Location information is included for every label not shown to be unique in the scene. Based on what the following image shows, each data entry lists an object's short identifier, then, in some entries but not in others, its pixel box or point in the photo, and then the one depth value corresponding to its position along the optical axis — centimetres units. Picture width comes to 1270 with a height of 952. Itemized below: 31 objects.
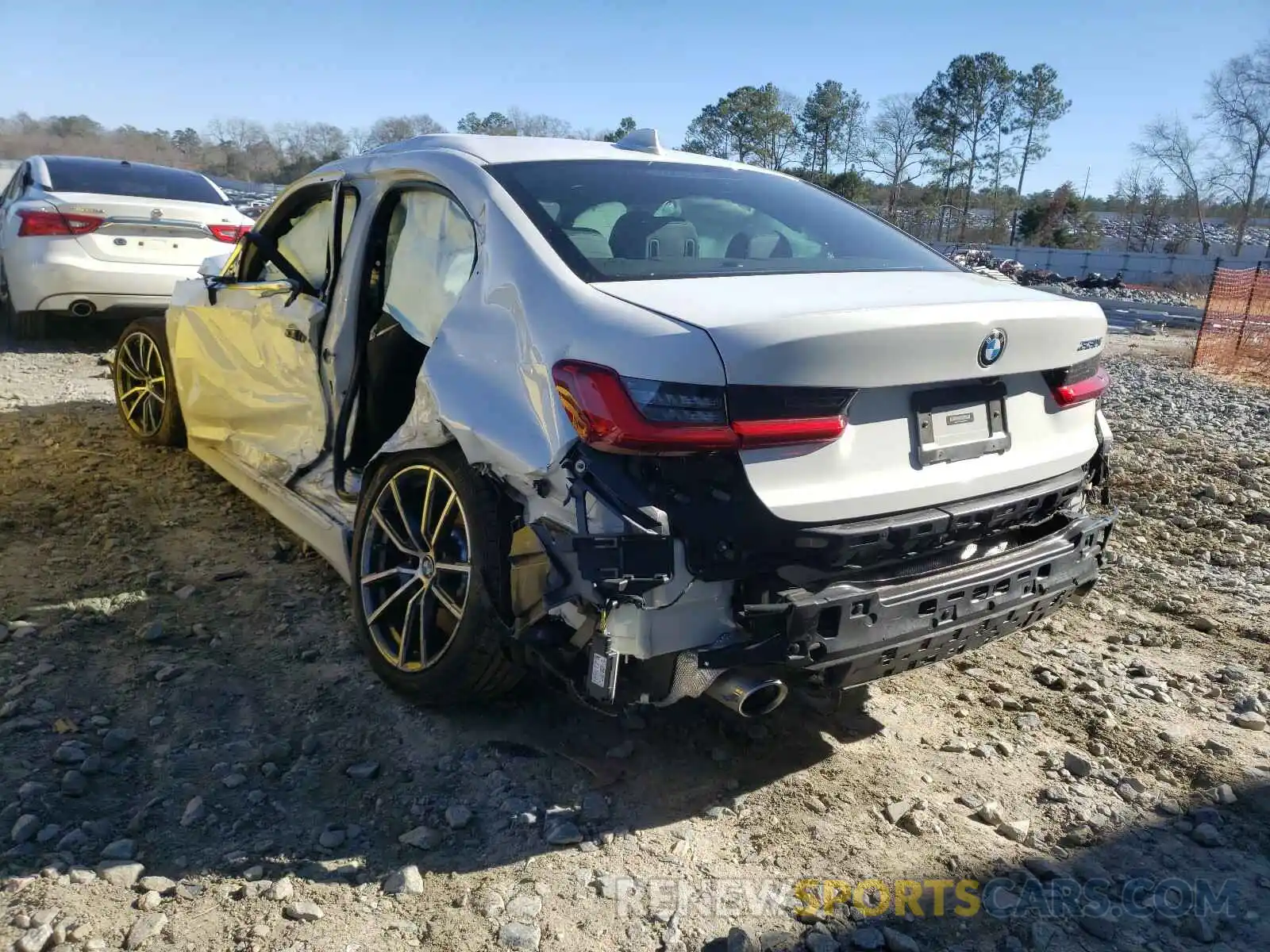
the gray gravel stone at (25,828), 241
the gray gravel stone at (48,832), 242
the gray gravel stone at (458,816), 257
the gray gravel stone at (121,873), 229
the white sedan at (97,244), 769
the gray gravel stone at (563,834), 251
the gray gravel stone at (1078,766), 291
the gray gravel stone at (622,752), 288
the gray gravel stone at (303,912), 222
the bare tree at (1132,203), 6272
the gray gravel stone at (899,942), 217
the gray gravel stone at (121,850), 238
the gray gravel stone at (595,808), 261
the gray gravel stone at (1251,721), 320
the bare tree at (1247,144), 5197
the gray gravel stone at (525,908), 225
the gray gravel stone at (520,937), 217
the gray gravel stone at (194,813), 253
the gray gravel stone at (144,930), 212
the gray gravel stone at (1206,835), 260
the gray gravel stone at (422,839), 249
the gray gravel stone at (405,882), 233
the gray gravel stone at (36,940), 207
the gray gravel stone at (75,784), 260
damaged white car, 223
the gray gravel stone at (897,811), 266
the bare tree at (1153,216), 6200
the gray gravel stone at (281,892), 228
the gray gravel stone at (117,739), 281
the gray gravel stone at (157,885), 228
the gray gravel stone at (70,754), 272
